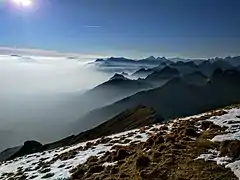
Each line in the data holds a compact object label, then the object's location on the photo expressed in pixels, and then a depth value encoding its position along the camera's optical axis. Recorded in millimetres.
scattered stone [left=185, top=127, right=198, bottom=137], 14014
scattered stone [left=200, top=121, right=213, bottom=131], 15051
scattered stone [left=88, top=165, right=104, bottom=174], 12458
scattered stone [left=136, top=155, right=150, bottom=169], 11145
